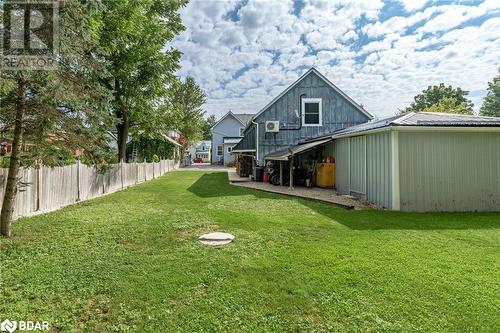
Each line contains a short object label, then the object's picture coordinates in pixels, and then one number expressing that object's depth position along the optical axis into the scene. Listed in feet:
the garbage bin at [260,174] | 57.41
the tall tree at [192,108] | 144.87
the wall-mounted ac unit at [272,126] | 56.90
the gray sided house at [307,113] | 58.13
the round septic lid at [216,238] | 17.48
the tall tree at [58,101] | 16.67
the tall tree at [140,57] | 43.98
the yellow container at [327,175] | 45.52
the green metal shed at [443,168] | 27.40
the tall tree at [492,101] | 154.51
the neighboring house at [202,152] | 209.16
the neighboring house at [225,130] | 144.66
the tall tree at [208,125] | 242.58
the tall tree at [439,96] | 172.96
